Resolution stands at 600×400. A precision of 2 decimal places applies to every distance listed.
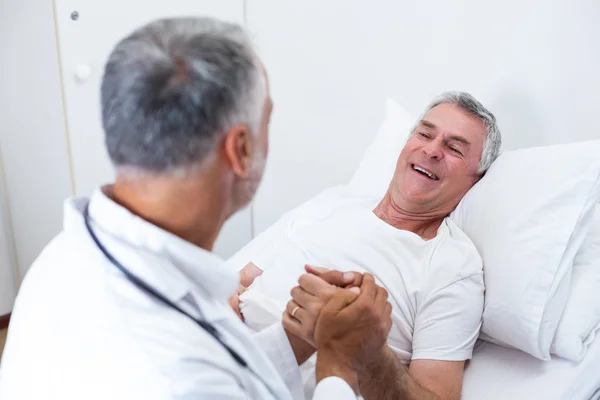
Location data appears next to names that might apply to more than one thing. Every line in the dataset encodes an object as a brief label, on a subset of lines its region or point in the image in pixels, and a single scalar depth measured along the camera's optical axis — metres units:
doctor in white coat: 0.73
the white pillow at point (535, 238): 1.27
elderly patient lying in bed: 1.26
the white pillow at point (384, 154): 1.80
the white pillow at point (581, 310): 1.25
